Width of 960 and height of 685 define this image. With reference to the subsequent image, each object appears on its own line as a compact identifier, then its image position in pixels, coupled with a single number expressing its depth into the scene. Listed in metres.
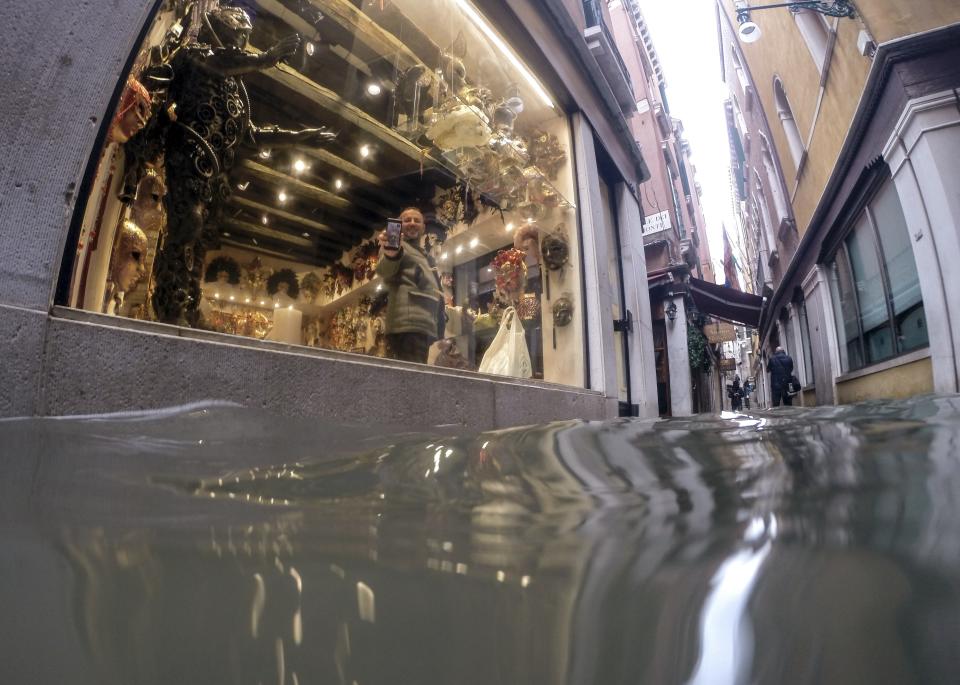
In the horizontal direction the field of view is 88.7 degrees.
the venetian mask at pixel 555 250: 5.02
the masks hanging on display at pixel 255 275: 2.49
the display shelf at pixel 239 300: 2.30
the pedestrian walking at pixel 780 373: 10.64
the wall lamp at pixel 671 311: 11.57
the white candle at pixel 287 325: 2.43
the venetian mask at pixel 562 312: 4.93
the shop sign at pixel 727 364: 24.88
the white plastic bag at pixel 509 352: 4.02
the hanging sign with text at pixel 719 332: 16.02
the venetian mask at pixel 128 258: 2.07
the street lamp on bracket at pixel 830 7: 6.21
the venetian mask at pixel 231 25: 2.35
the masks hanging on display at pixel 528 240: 4.77
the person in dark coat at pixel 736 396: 23.19
